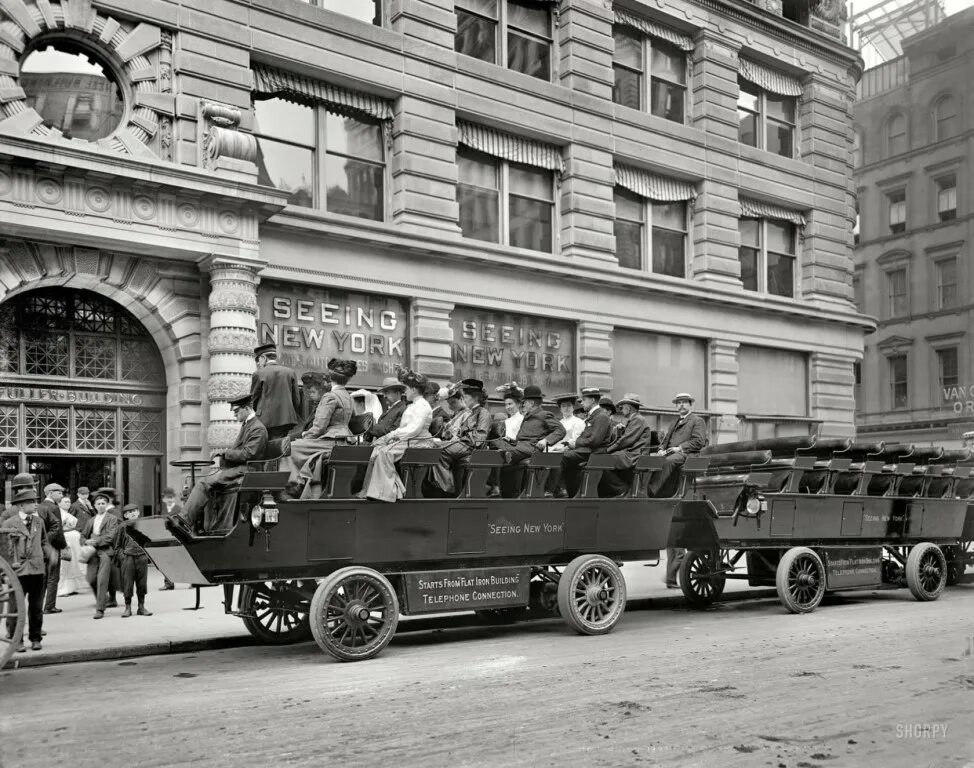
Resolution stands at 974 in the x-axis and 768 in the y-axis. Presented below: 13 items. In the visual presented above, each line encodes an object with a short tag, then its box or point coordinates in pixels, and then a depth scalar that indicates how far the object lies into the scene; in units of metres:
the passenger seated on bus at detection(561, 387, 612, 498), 10.38
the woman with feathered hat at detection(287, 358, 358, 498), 8.95
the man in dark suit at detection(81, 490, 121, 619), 12.32
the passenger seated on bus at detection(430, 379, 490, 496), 9.52
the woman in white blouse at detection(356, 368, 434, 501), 9.01
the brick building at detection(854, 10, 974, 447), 40.41
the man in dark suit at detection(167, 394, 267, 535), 8.69
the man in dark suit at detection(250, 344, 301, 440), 9.84
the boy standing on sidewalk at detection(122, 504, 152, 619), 12.34
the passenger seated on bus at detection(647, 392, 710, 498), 11.27
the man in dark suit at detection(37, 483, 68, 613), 11.34
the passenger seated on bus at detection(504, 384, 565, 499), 10.04
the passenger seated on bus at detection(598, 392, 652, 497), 10.78
